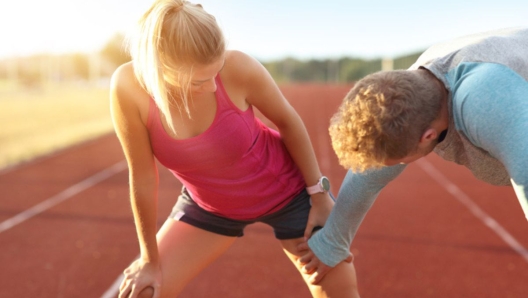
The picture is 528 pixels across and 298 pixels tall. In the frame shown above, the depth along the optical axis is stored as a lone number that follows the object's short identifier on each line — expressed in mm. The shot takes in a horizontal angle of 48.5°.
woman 1851
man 1421
